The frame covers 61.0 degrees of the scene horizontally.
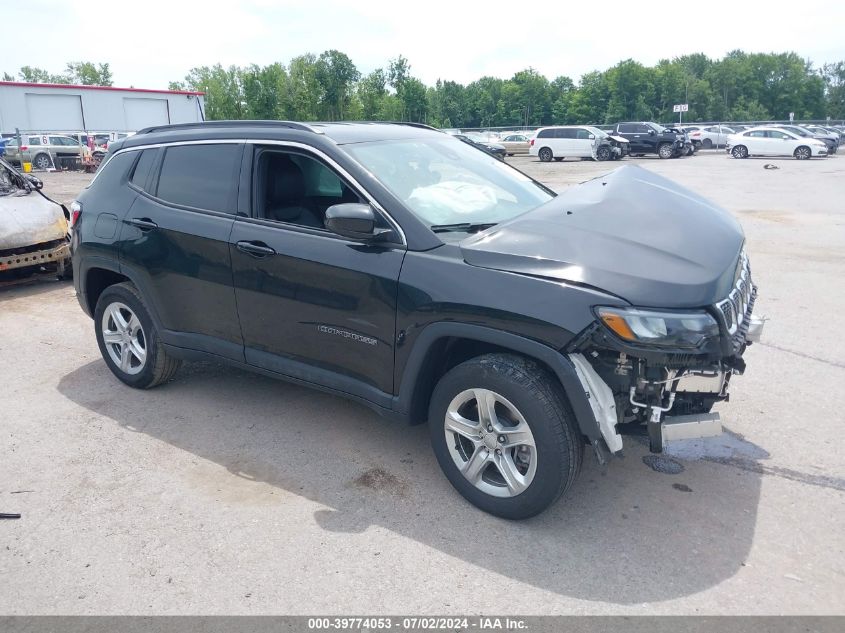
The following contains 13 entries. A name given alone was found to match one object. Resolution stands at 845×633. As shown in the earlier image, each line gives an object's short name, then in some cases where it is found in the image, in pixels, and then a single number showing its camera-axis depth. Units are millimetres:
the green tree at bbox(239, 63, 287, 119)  64375
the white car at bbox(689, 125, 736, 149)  44750
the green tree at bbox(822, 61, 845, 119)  98812
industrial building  46406
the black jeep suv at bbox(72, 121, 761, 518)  3162
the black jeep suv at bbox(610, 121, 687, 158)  36375
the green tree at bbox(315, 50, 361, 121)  63812
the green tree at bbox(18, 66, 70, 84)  127500
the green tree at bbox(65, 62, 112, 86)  116750
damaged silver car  8180
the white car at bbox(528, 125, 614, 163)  35094
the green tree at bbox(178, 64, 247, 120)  83250
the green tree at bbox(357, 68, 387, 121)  67450
